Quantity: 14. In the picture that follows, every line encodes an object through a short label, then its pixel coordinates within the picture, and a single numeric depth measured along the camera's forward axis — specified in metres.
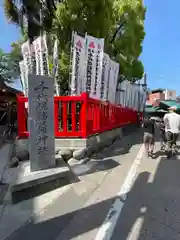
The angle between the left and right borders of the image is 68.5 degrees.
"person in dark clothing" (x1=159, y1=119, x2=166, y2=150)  5.52
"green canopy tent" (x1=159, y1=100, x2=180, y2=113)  15.56
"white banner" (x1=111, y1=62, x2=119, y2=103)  6.83
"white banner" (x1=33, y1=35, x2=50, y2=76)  5.97
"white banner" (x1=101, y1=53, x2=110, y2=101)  6.08
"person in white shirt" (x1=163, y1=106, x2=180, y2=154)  4.52
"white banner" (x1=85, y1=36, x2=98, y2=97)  5.64
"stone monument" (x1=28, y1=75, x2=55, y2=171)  3.11
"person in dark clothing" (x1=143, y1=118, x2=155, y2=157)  4.80
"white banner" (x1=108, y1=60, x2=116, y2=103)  6.55
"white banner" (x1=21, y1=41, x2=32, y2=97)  6.27
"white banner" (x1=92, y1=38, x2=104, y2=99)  5.72
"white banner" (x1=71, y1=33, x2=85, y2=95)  5.57
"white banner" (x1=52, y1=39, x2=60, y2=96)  6.00
